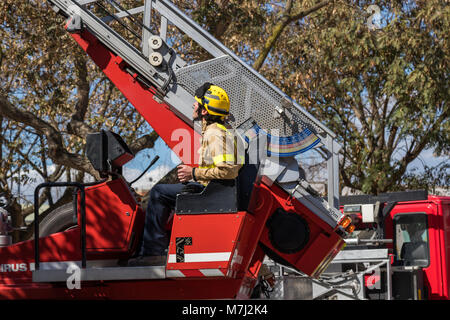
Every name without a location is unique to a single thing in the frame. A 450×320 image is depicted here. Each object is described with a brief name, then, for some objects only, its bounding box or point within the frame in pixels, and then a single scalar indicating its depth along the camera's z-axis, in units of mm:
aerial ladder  9727
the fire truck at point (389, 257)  19312
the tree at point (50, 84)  24531
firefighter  9727
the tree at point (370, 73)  27641
